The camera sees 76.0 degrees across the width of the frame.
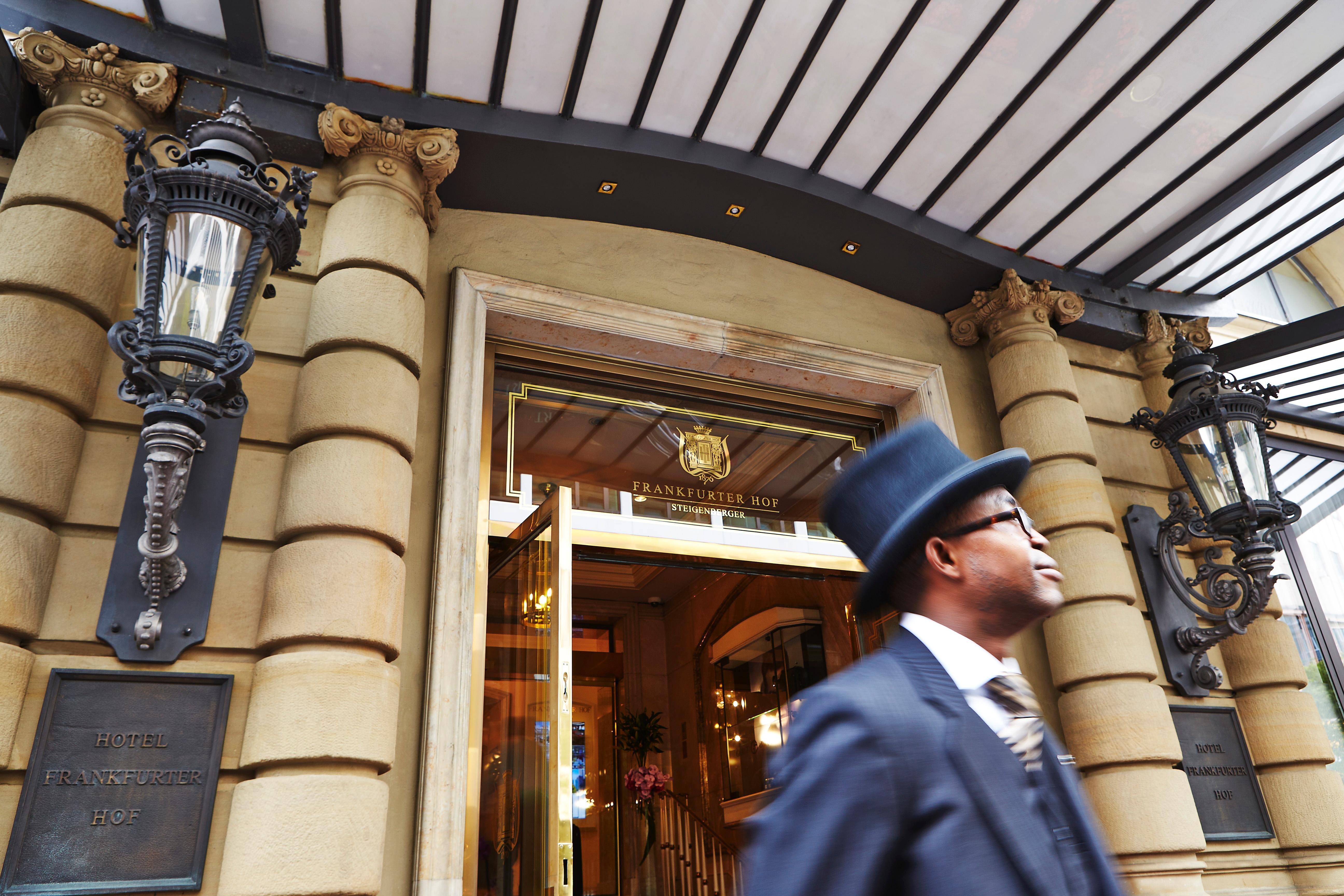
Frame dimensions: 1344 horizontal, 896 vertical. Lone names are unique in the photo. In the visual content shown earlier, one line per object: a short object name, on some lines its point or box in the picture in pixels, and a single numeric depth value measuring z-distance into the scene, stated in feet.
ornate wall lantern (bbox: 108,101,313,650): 11.09
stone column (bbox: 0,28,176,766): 11.46
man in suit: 3.63
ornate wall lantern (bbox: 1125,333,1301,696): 18.60
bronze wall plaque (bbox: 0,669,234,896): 10.61
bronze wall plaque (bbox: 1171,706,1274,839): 18.76
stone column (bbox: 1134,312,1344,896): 18.76
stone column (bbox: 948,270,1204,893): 16.94
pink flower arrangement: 36.14
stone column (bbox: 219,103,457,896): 11.28
